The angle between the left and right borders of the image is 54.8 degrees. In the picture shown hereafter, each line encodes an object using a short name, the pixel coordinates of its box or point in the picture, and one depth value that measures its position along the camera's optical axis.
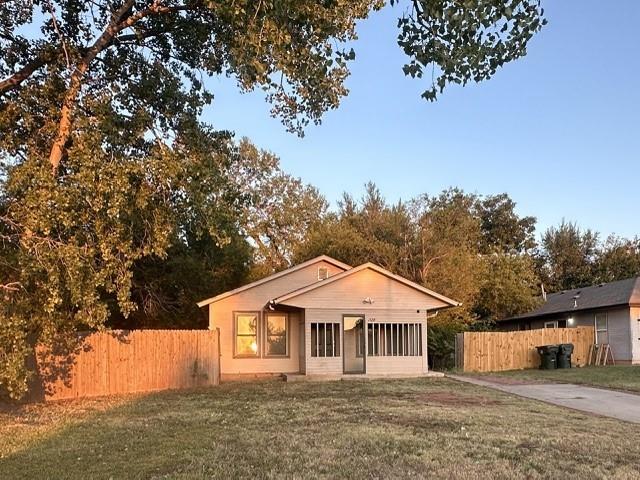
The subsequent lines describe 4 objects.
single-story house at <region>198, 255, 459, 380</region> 20.91
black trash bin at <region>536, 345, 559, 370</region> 23.69
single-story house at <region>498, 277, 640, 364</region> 25.12
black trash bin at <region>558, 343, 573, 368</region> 23.89
